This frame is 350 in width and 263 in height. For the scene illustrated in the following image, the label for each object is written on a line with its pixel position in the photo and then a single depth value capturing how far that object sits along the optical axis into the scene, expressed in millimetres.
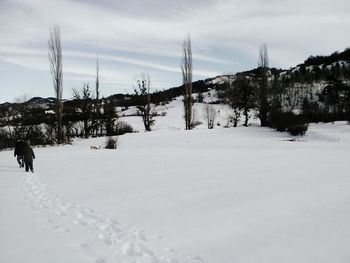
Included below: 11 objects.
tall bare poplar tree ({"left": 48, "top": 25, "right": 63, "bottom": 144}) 32469
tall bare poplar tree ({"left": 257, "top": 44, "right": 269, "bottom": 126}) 39188
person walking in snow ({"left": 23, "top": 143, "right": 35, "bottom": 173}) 16094
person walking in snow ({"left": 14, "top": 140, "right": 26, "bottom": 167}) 16984
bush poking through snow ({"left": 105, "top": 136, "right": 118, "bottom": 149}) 28797
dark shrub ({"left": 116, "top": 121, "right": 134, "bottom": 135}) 45181
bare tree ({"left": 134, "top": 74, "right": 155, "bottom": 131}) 43594
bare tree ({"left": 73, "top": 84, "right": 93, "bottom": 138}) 40412
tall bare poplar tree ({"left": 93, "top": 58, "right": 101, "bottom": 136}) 40184
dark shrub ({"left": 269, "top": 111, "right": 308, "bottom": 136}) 31094
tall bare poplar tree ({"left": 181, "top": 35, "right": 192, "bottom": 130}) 39594
